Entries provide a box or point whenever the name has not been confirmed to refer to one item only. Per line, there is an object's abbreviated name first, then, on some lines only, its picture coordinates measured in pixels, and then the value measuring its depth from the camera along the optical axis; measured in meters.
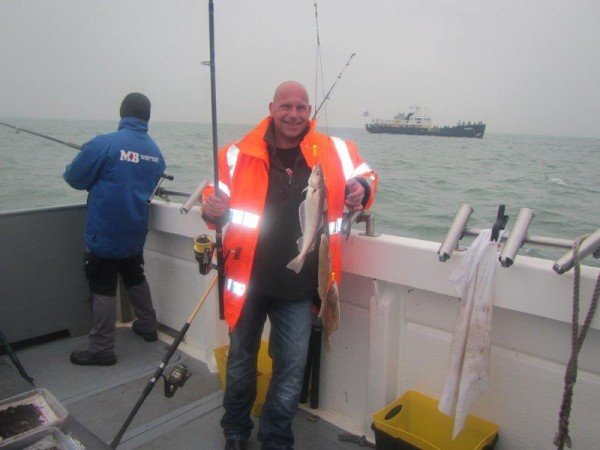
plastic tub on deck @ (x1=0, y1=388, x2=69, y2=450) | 2.12
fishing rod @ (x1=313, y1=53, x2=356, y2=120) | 2.66
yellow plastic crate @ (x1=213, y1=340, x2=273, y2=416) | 2.92
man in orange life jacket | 2.34
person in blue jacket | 3.42
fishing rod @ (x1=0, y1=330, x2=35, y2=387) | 3.11
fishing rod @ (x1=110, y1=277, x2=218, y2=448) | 2.46
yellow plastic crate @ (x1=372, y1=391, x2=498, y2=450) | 2.20
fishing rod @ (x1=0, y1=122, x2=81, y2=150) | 4.09
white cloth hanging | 2.09
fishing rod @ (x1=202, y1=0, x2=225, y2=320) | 2.43
